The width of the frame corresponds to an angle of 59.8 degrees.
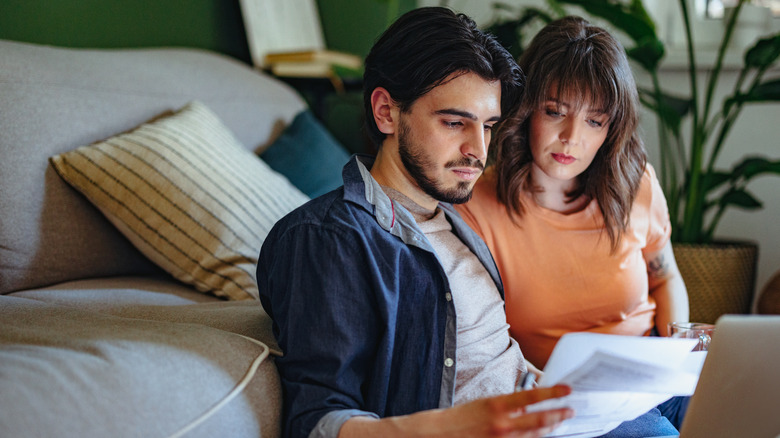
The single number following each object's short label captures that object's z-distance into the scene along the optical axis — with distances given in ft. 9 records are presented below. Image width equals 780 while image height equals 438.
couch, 2.32
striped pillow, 4.09
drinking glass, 3.17
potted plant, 5.98
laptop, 2.44
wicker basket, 6.52
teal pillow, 5.63
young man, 2.60
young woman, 3.88
